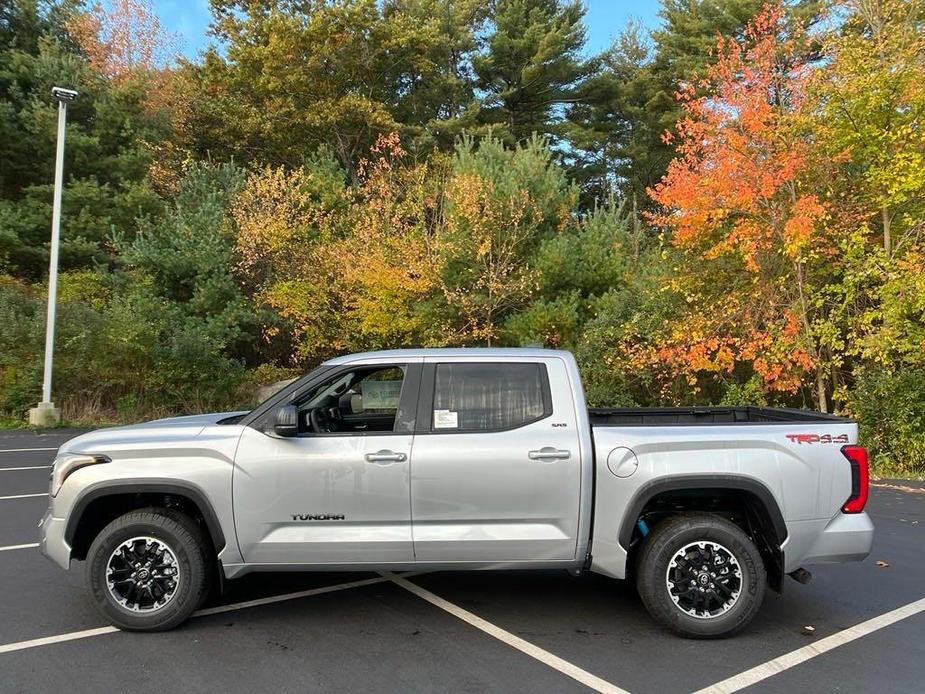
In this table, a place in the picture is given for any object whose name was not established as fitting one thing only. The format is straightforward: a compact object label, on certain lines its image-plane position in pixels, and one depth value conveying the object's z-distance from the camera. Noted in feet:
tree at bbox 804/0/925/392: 33.04
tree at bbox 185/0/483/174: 82.12
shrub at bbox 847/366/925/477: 34.53
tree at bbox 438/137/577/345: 56.34
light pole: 51.57
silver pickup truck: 13.64
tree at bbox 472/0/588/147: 92.02
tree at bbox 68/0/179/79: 83.82
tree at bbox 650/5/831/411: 36.19
